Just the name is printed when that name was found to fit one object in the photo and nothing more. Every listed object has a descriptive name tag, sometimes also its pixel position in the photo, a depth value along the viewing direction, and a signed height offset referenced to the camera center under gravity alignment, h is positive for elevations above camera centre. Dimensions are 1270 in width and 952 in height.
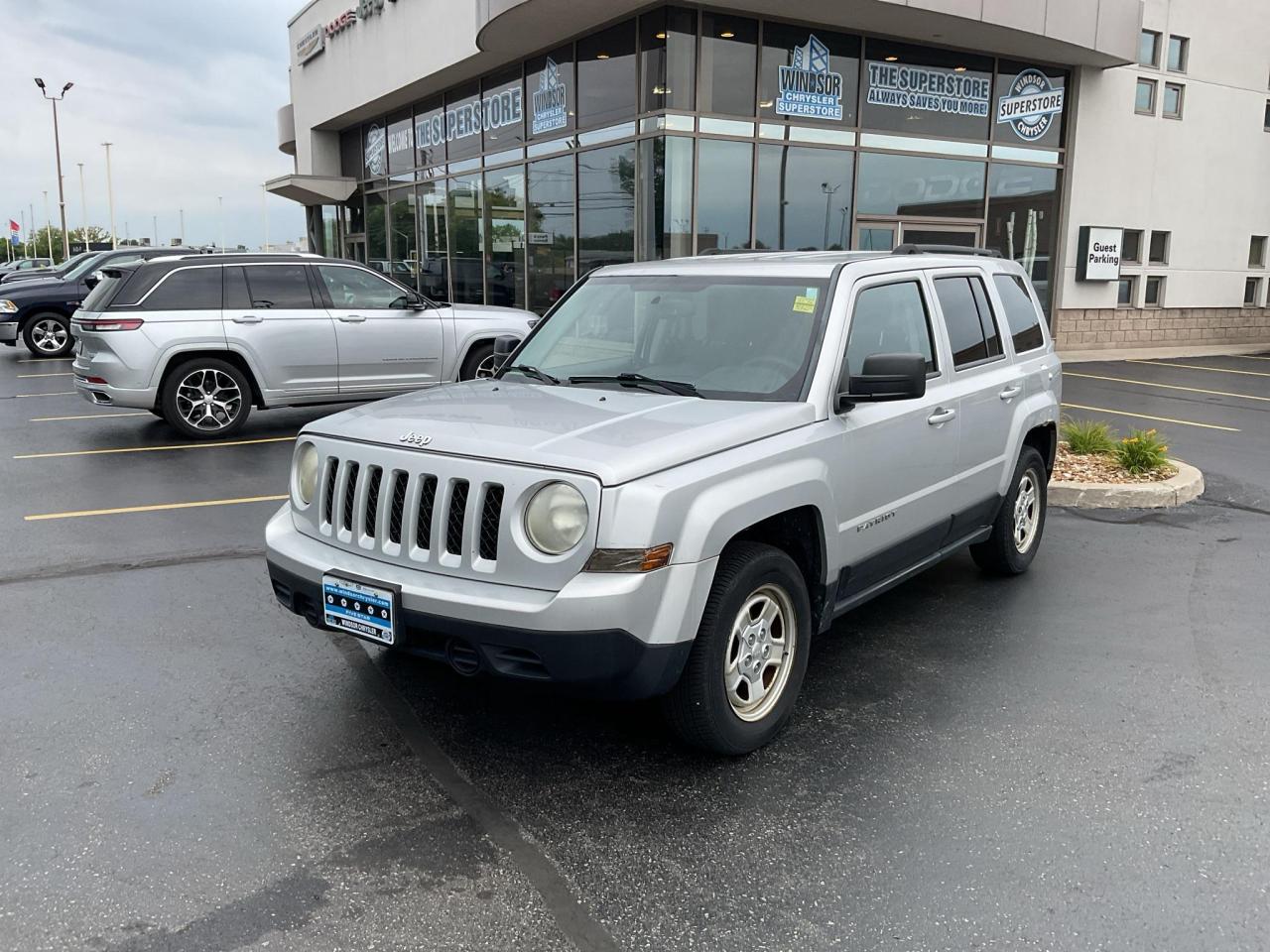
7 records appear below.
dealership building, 14.96 +2.39
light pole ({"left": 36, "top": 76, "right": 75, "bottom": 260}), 50.91 +6.07
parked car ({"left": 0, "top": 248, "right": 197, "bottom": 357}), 18.52 -0.70
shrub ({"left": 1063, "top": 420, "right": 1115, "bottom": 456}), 8.85 -1.33
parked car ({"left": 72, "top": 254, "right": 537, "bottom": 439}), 10.12 -0.67
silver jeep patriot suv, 3.36 -0.75
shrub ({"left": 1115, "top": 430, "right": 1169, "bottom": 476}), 8.43 -1.37
